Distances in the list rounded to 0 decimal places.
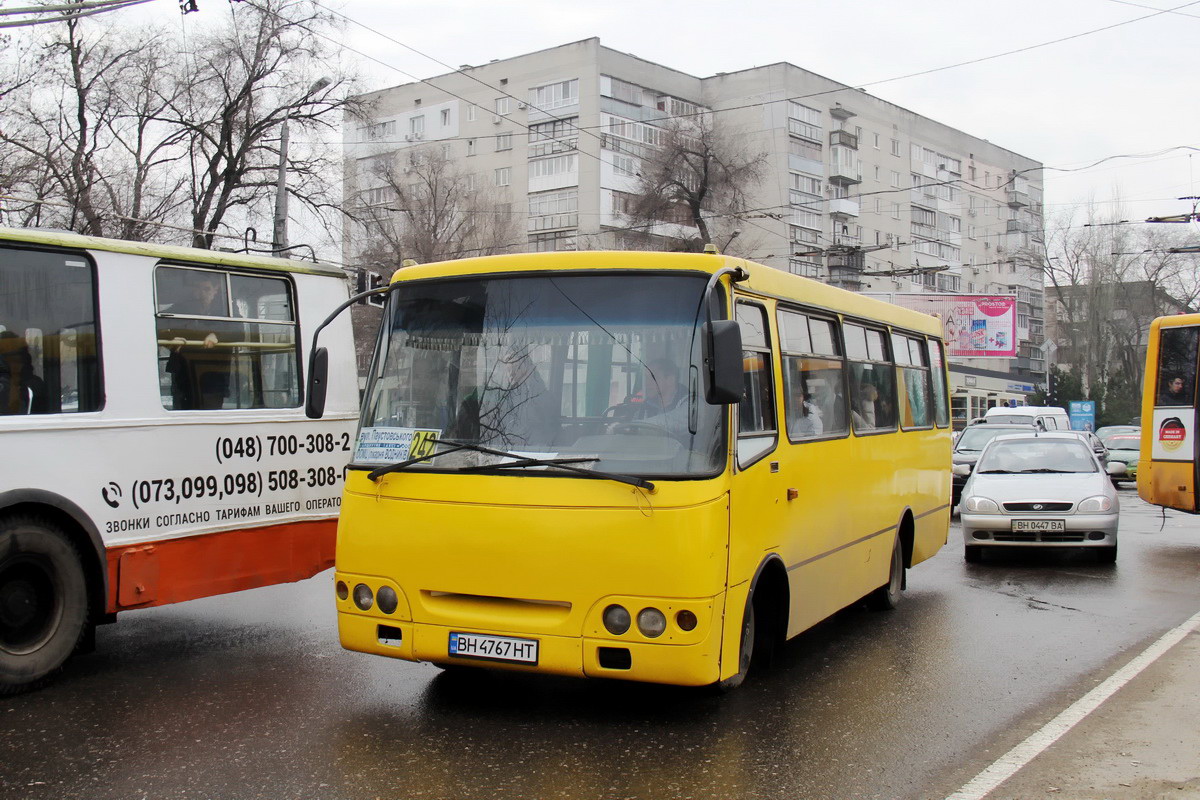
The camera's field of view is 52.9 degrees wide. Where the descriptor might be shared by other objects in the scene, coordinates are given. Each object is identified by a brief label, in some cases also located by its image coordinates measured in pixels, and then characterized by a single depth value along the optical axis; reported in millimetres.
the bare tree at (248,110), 31344
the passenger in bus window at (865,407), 9070
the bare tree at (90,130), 27734
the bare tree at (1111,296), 76438
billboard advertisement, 56000
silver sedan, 13547
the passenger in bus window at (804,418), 7542
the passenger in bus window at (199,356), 7953
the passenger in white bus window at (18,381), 6871
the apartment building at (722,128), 60219
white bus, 6988
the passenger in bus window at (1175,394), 15609
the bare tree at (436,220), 49469
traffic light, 8789
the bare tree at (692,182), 48906
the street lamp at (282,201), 27375
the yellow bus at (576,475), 5953
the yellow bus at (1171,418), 15461
